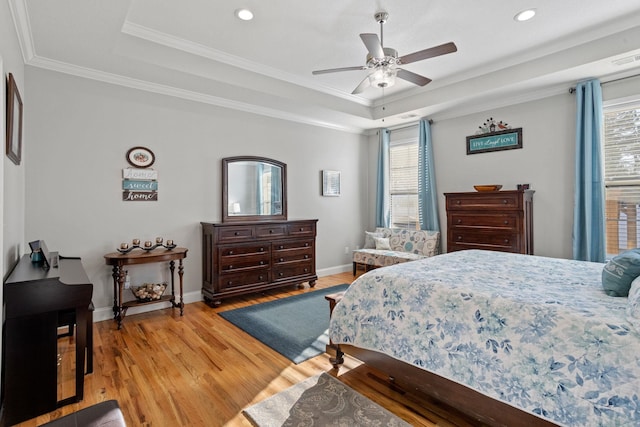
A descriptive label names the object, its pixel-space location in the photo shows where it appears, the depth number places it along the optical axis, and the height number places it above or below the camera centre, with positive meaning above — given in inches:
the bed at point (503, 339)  52.7 -26.0
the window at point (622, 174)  140.2 +14.1
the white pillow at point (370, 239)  225.9 -20.8
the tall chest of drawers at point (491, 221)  154.9 -6.4
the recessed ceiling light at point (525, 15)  113.6 +67.9
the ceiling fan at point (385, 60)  99.3 +48.1
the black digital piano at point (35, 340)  76.0 -30.6
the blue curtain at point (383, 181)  234.1 +20.2
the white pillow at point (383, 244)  217.5 -23.2
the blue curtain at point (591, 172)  142.8 +15.3
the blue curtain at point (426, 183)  204.7 +15.9
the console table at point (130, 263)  131.9 -20.8
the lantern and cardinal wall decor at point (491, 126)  177.9 +45.2
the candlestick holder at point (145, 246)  138.7 -15.2
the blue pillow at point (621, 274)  66.7 -14.0
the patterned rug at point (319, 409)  73.4 -47.3
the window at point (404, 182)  223.9 +18.7
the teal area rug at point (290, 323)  112.8 -46.5
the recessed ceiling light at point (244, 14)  110.9 +67.5
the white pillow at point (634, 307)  52.6 -17.0
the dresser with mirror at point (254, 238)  160.9 -14.6
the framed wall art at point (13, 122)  84.8 +25.6
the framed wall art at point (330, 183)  222.7 +18.5
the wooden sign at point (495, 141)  172.9 +36.7
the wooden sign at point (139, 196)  146.4 +7.2
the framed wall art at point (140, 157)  147.1 +24.9
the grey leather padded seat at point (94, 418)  47.8 -30.9
